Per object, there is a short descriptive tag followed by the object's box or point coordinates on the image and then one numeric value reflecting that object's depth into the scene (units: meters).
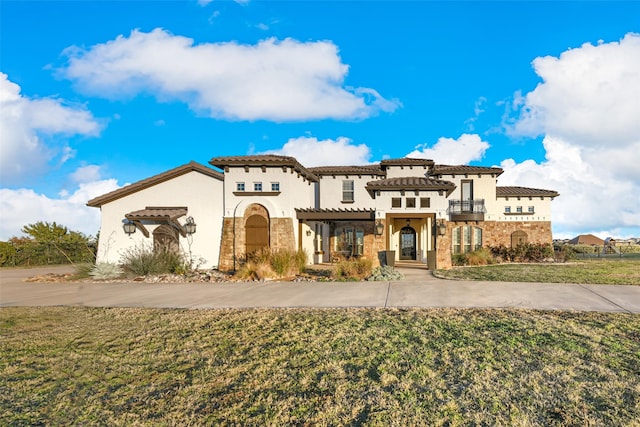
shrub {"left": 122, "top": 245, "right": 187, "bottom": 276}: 16.54
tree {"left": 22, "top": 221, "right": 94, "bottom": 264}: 25.44
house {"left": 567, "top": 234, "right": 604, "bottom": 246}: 43.72
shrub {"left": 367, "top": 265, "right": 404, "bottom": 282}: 14.28
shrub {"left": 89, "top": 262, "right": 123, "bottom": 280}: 16.30
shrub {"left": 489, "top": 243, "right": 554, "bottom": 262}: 24.36
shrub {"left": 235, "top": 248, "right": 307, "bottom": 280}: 15.19
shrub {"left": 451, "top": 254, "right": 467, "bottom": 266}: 22.94
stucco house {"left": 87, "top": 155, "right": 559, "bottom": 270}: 18.94
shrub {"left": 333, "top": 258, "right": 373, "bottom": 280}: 14.70
